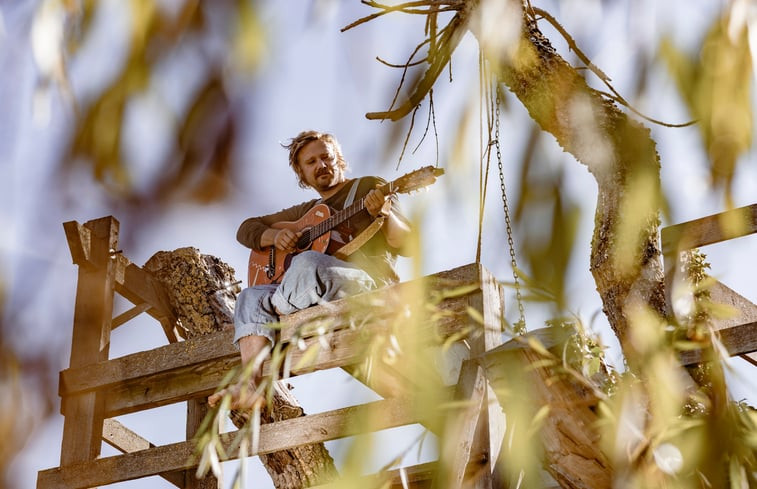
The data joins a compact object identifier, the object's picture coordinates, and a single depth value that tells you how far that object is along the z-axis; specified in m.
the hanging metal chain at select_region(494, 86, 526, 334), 2.15
